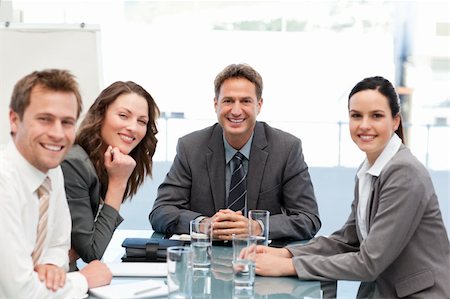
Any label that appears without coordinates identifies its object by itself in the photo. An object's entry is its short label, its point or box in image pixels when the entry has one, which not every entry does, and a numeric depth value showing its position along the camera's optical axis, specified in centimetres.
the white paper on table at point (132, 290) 210
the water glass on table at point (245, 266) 212
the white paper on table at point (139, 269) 236
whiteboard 414
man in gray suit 328
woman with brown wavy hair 252
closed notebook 258
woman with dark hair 239
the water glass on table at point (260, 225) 267
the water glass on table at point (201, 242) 234
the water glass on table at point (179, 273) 196
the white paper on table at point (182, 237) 285
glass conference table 217
